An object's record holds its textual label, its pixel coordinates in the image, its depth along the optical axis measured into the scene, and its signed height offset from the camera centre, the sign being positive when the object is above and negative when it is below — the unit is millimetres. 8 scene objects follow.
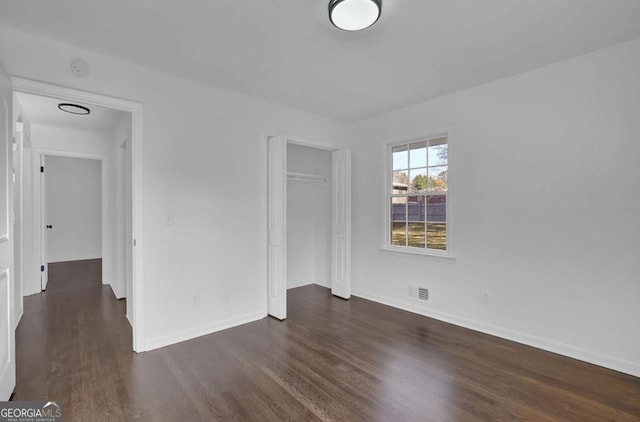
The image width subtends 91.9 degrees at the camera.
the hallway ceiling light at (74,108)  3780 +1246
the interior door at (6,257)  2041 -353
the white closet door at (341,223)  4668 -223
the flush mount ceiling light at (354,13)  1903 +1253
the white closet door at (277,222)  3762 -168
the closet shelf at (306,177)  4996 +526
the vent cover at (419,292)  3895 -1066
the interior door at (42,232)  4883 -400
